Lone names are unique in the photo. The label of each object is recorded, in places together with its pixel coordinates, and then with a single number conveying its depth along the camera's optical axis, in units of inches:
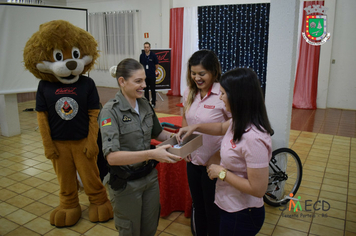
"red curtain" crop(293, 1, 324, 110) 280.4
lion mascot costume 97.2
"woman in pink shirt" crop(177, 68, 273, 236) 51.9
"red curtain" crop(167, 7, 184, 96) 348.8
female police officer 64.0
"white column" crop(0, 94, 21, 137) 198.2
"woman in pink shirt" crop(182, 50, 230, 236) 74.9
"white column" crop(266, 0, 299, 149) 97.6
